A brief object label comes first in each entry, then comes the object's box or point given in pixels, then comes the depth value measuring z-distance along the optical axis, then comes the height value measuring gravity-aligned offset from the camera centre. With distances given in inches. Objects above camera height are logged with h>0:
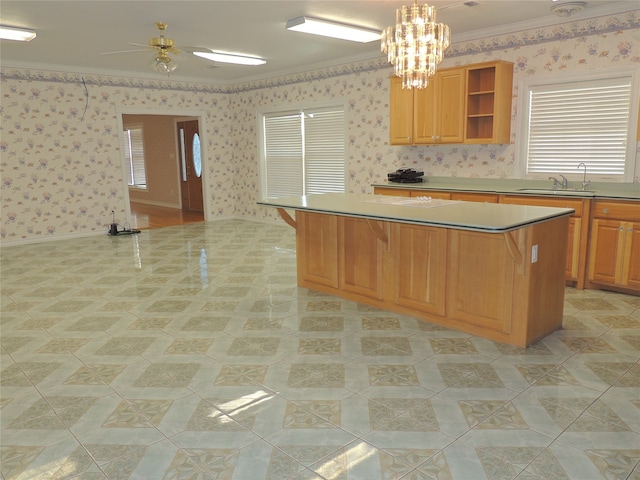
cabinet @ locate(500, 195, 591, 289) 179.8 -29.2
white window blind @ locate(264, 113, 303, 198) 327.0 +1.7
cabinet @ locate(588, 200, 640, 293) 170.6 -31.9
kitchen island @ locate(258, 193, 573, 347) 127.7 -30.6
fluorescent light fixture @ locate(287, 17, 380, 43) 190.4 +51.2
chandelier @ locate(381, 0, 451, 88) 126.0 +28.7
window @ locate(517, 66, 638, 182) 189.0 +11.3
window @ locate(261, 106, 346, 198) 299.9 +3.3
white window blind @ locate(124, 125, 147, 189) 482.9 +2.8
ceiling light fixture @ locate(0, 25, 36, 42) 193.9 +50.3
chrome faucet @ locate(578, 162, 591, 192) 197.3 -10.2
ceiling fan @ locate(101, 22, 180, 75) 172.7 +36.6
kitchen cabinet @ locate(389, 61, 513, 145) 212.1 +21.9
